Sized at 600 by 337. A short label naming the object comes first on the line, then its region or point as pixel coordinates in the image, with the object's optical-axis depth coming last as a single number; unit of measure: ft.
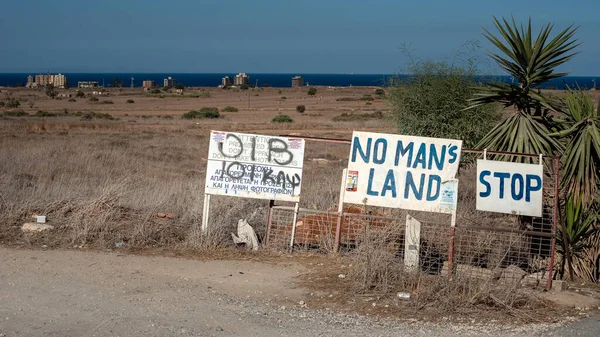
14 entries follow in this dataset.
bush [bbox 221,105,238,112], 200.34
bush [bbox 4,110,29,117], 156.82
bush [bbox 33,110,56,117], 159.02
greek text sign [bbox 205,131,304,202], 32.81
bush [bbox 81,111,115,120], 156.85
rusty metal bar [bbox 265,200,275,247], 32.83
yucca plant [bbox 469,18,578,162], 33.53
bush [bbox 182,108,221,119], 167.73
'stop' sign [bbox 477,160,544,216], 29.76
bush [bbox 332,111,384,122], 160.25
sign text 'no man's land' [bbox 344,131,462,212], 30.55
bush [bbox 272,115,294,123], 153.28
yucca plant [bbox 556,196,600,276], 31.55
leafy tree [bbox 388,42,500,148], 51.29
